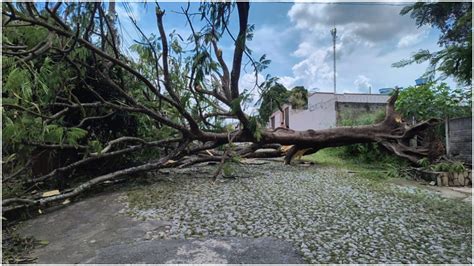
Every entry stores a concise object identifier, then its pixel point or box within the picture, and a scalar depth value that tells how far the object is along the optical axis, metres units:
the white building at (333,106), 13.20
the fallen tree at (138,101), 2.94
